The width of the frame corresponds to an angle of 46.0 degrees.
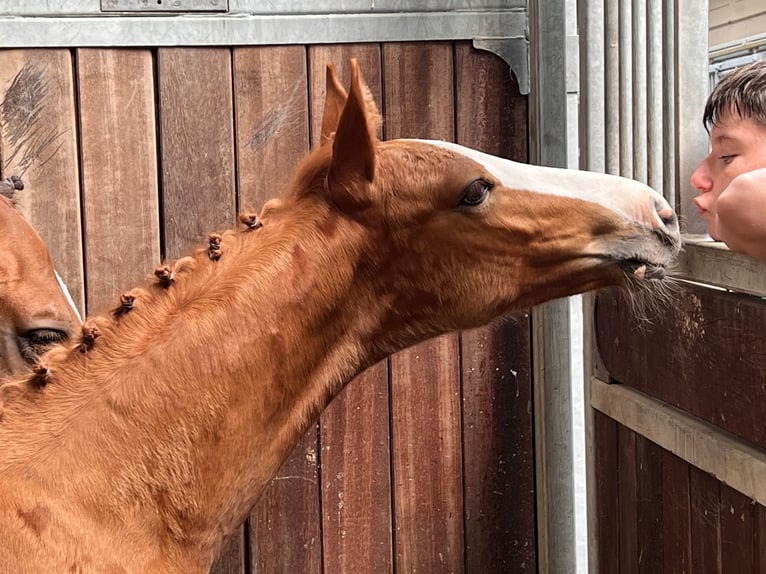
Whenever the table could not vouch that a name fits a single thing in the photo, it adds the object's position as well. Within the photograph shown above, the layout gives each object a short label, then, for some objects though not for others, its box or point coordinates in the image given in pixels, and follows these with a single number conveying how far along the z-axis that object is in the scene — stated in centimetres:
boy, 128
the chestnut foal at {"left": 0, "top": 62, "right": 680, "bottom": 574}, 127
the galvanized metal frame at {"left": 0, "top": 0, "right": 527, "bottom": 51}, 208
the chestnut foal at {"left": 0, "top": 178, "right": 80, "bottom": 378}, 176
